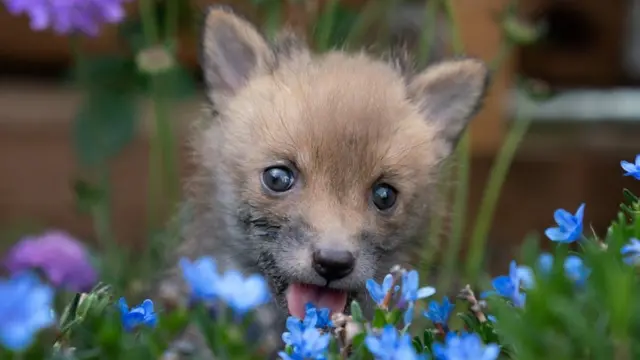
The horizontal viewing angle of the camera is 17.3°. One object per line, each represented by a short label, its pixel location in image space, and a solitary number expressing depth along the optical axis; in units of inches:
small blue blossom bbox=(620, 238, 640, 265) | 23.3
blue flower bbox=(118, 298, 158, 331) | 23.9
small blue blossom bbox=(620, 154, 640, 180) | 24.5
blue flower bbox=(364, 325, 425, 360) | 22.7
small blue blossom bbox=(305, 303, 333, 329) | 24.4
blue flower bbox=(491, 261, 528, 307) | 24.0
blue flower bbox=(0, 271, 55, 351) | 20.5
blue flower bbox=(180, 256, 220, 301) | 22.9
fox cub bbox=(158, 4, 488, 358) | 28.0
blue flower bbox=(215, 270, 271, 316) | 22.9
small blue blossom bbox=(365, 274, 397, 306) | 24.3
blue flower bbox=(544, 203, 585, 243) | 24.0
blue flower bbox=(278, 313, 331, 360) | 23.4
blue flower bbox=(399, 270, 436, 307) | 24.2
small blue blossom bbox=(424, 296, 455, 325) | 24.9
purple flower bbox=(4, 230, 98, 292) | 32.6
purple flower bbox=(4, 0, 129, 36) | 30.8
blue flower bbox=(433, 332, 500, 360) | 22.6
